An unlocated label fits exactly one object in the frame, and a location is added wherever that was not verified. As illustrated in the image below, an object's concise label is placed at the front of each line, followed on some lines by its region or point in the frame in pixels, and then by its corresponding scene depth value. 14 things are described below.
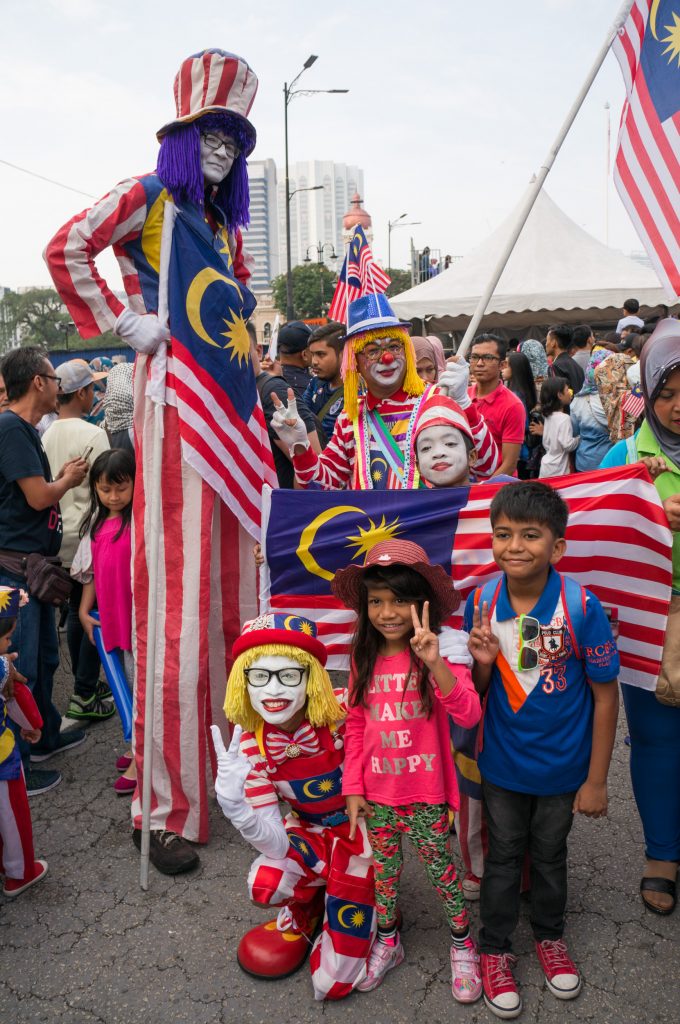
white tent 12.51
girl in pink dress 3.59
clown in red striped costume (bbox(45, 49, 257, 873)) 3.08
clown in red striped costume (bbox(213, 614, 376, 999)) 2.37
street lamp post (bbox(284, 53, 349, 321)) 18.67
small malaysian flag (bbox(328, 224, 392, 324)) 5.32
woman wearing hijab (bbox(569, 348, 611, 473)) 6.53
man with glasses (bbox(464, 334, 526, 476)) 4.99
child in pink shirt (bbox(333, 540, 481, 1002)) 2.34
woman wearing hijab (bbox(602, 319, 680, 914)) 2.51
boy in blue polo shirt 2.28
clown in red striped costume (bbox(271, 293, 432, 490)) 3.15
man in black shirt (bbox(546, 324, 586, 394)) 7.65
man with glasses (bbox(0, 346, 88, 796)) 3.57
